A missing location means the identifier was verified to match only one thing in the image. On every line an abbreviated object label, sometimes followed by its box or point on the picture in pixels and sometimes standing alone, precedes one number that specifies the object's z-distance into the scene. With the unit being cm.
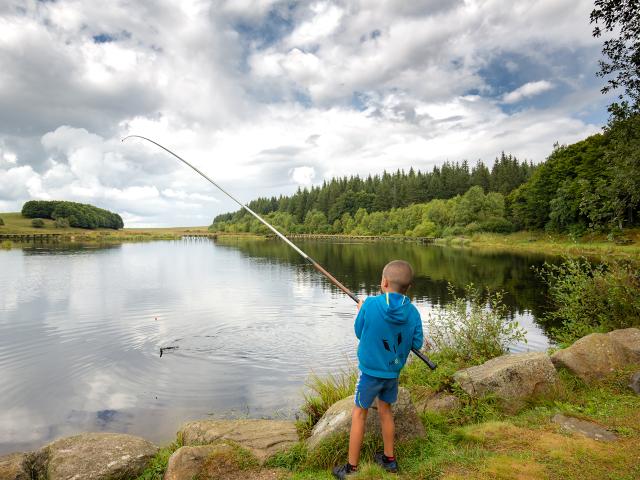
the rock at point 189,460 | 539
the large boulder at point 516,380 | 680
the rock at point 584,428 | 530
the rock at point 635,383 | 691
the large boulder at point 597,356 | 771
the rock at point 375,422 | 548
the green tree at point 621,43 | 1248
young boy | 473
